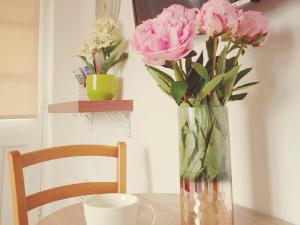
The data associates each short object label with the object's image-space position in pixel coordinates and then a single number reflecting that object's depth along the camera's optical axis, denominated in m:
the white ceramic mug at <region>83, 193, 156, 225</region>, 0.46
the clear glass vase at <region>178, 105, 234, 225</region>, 0.50
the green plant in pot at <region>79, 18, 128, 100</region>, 1.24
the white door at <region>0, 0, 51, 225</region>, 1.73
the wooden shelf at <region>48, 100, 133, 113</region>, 1.15
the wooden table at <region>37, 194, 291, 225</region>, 0.60
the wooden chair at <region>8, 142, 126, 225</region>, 0.77
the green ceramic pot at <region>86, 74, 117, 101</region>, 1.24
